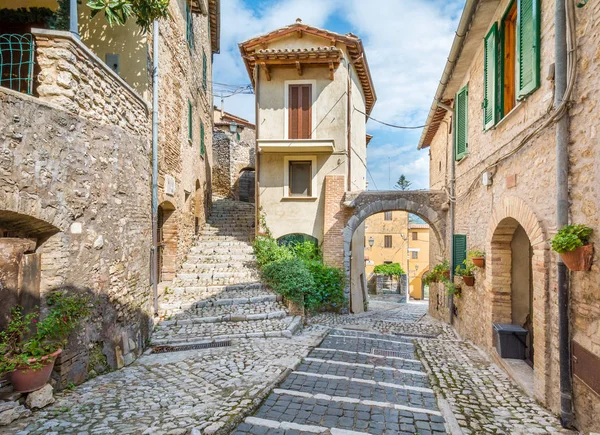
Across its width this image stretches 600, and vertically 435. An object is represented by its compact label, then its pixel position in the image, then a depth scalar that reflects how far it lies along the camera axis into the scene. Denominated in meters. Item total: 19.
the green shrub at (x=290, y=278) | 8.91
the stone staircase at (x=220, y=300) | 7.12
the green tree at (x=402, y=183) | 52.53
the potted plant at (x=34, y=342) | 3.58
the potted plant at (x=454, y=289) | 8.62
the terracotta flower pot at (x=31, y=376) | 3.62
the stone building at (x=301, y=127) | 11.93
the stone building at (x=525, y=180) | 3.44
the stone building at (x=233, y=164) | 20.78
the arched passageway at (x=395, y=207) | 11.12
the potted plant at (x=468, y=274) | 7.36
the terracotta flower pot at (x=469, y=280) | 7.35
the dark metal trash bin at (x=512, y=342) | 5.53
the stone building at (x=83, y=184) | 3.73
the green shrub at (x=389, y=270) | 29.73
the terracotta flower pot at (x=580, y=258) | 3.29
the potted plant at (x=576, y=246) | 3.31
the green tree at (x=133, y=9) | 4.93
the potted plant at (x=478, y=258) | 6.65
